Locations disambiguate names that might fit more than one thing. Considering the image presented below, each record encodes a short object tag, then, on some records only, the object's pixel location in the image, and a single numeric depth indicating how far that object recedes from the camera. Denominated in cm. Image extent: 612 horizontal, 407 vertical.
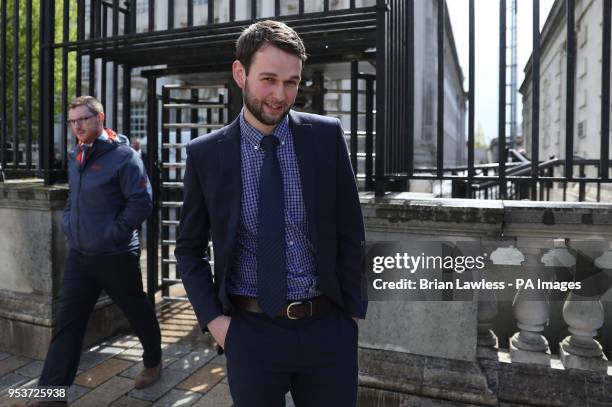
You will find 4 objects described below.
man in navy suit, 187
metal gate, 521
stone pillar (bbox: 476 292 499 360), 309
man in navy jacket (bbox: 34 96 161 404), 348
